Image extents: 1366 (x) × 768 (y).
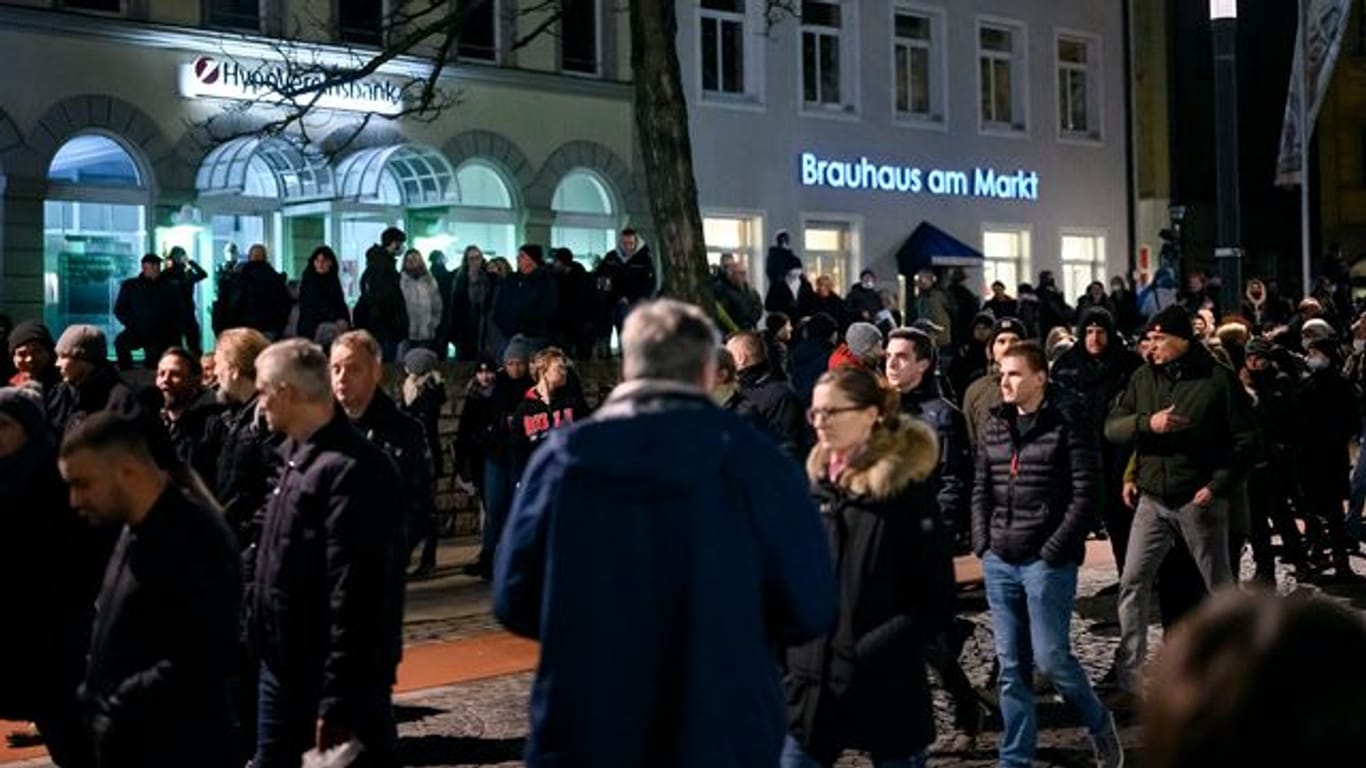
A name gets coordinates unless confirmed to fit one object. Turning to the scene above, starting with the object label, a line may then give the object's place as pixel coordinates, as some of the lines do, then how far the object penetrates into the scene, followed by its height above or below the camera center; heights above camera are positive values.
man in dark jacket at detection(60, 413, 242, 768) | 4.78 -0.52
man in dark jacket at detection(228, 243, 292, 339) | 18.81 +1.07
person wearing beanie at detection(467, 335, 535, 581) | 13.85 -0.28
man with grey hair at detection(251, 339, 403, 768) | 5.39 -0.49
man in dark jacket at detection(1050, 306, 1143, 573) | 11.80 +0.11
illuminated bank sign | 23.50 +3.96
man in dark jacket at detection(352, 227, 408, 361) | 19.53 +1.06
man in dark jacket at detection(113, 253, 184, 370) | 18.47 +0.93
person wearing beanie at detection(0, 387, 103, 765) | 6.36 -0.55
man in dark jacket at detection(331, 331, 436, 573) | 7.19 -0.05
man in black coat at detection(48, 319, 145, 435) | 9.44 +0.19
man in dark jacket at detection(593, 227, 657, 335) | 21.67 +1.38
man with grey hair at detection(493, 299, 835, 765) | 4.07 -0.37
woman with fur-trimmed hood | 5.46 -0.56
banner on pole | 20.88 +3.49
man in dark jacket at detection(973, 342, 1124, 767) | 7.21 -0.53
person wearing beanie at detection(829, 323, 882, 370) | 11.18 +0.29
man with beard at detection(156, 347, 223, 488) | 8.52 +0.00
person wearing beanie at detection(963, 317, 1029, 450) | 10.89 -0.01
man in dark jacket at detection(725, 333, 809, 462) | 9.84 -0.03
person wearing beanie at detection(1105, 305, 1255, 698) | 9.08 -0.34
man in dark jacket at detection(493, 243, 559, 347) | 19.42 +1.02
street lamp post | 13.46 +1.77
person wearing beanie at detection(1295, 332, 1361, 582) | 13.87 -0.37
